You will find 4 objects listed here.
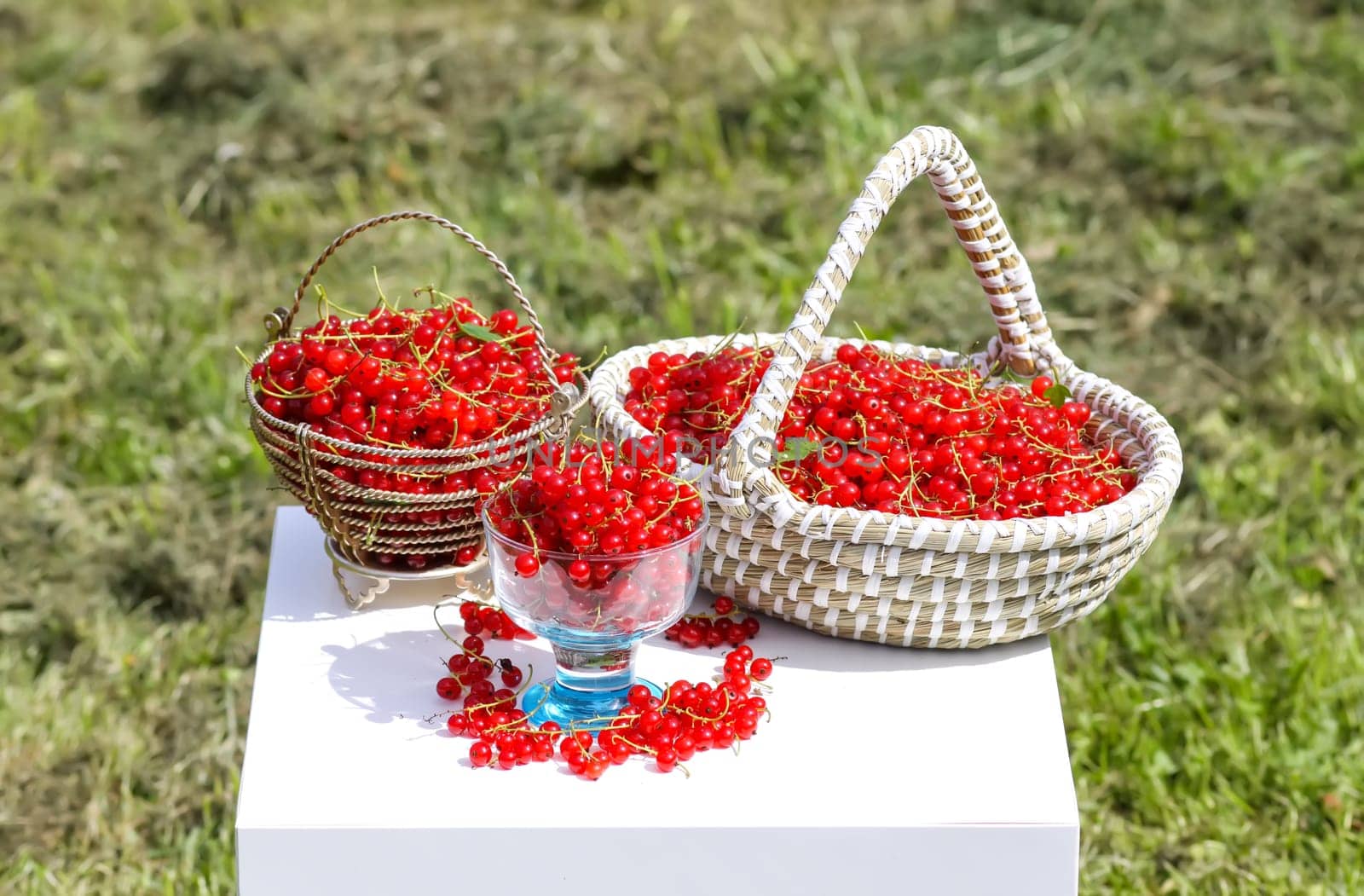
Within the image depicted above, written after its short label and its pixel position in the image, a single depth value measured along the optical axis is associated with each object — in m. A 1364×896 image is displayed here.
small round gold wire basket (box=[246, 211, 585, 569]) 1.57
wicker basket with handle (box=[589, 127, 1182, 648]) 1.52
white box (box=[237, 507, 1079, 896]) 1.48
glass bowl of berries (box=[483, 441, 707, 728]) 1.48
